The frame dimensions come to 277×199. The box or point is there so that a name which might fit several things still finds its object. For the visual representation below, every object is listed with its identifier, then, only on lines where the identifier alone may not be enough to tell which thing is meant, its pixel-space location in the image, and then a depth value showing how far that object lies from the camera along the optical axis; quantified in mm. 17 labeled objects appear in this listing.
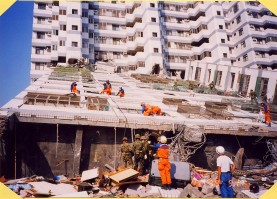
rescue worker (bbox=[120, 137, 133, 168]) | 11133
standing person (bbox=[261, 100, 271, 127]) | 16344
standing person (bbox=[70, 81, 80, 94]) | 20125
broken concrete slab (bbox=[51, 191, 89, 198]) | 8945
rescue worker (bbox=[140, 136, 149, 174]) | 11200
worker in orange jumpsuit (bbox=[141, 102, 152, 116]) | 15859
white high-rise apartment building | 45781
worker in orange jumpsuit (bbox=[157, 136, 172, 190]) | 9164
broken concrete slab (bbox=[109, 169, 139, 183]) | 9562
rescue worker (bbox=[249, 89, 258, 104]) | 25438
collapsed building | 12195
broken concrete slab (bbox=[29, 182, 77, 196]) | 9311
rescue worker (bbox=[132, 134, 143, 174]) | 10953
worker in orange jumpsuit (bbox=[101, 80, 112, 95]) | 21984
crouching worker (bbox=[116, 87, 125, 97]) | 21312
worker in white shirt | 8812
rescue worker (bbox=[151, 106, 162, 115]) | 16234
